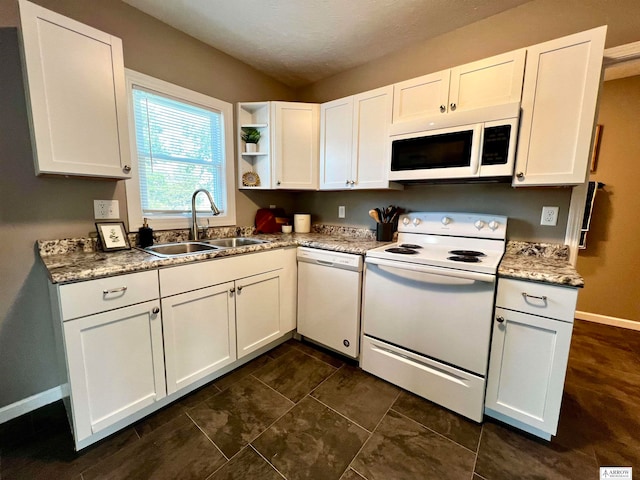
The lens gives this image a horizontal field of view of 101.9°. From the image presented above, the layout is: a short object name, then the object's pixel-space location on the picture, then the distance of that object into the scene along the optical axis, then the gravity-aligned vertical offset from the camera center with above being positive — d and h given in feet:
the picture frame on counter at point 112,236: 5.18 -0.71
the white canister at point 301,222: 8.88 -0.58
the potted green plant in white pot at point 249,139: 7.83 +1.96
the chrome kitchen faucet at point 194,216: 6.32 -0.34
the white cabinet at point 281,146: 7.62 +1.74
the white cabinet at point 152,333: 3.89 -2.37
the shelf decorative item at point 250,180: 7.98 +0.74
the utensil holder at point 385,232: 7.11 -0.68
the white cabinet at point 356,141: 6.54 +1.76
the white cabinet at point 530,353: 4.05 -2.37
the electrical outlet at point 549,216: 5.40 -0.13
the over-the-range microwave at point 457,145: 4.92 +1.32
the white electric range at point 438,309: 4.68 -2.00
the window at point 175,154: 5.90 +1.26
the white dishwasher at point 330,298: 6.21 -2.34
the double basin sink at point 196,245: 5.94 -1.05
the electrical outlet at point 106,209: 5.35 -0.16
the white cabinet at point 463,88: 4.88 +2.48
